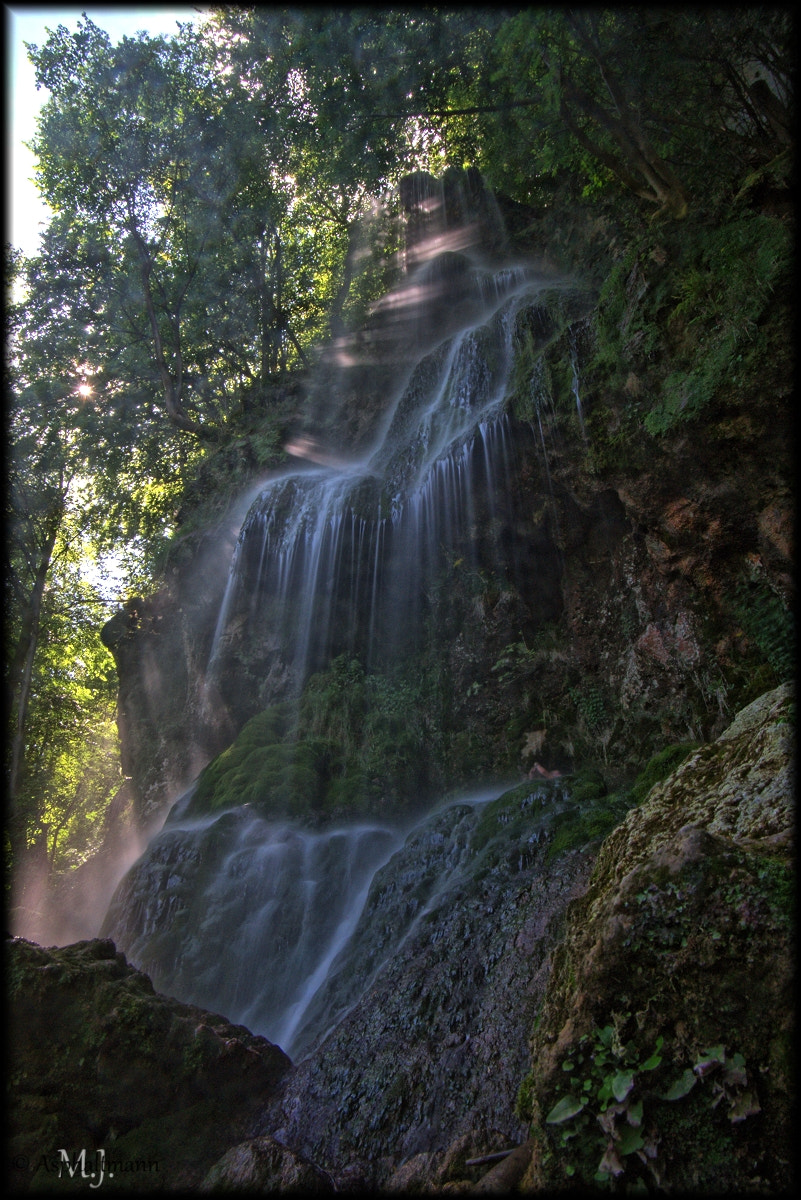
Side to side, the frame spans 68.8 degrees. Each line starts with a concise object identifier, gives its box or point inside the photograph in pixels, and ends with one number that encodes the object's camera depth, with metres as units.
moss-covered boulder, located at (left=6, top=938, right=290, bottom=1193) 3.87
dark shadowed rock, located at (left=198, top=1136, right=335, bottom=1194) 3.29
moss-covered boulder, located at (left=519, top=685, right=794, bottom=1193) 1.86
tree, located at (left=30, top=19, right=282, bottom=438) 16.72
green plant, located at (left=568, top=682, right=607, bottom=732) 9.24
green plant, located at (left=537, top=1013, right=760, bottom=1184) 1.93
